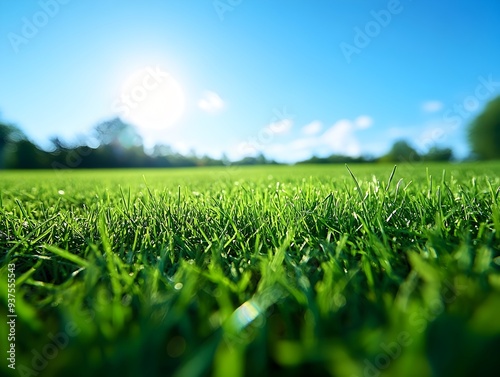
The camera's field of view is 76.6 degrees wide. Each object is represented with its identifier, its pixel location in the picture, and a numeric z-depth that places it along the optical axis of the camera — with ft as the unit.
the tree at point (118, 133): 123.84
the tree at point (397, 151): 132.46
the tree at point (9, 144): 108.46
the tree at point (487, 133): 124.32
